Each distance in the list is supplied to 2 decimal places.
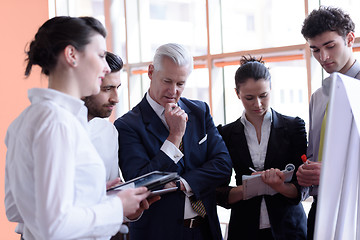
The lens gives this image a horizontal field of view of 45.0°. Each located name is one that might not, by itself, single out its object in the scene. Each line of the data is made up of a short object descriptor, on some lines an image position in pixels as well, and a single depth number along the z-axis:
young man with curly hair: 2.25
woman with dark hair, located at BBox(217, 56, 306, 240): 2.30
